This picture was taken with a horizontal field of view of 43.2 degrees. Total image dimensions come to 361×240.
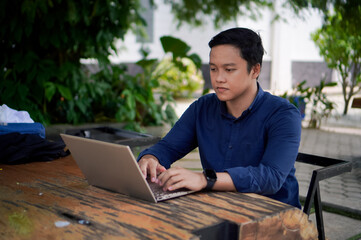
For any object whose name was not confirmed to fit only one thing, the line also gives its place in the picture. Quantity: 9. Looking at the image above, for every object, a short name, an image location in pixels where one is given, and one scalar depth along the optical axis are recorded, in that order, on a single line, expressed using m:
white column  13.73
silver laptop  1.44
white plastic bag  2.37
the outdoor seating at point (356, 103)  5.06
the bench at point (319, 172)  1.88
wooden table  1.22
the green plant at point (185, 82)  12.12
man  1.84
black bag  2.09
